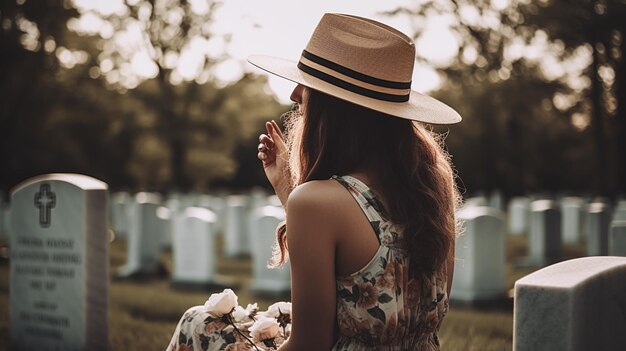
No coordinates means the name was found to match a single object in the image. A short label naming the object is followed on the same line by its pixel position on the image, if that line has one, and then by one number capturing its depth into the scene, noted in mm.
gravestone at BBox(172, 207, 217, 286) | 9539
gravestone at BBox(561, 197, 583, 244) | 15320
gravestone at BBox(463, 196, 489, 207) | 17939
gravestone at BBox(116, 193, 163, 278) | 10969
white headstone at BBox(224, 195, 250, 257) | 13781
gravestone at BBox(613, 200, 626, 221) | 8132
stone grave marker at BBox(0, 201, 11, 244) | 15828
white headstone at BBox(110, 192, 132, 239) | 16609
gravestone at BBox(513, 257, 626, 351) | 1896
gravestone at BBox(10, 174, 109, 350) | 5336
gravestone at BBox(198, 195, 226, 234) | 17212
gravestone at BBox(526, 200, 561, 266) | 11109
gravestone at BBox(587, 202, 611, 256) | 9141
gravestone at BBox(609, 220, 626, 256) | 4777
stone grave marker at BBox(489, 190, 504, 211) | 21916
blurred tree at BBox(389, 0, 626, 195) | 18688
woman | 2148
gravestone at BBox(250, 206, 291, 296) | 8859
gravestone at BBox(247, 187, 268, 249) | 14094
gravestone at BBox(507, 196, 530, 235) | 17797
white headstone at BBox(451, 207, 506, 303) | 8312
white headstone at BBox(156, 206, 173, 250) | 11717
